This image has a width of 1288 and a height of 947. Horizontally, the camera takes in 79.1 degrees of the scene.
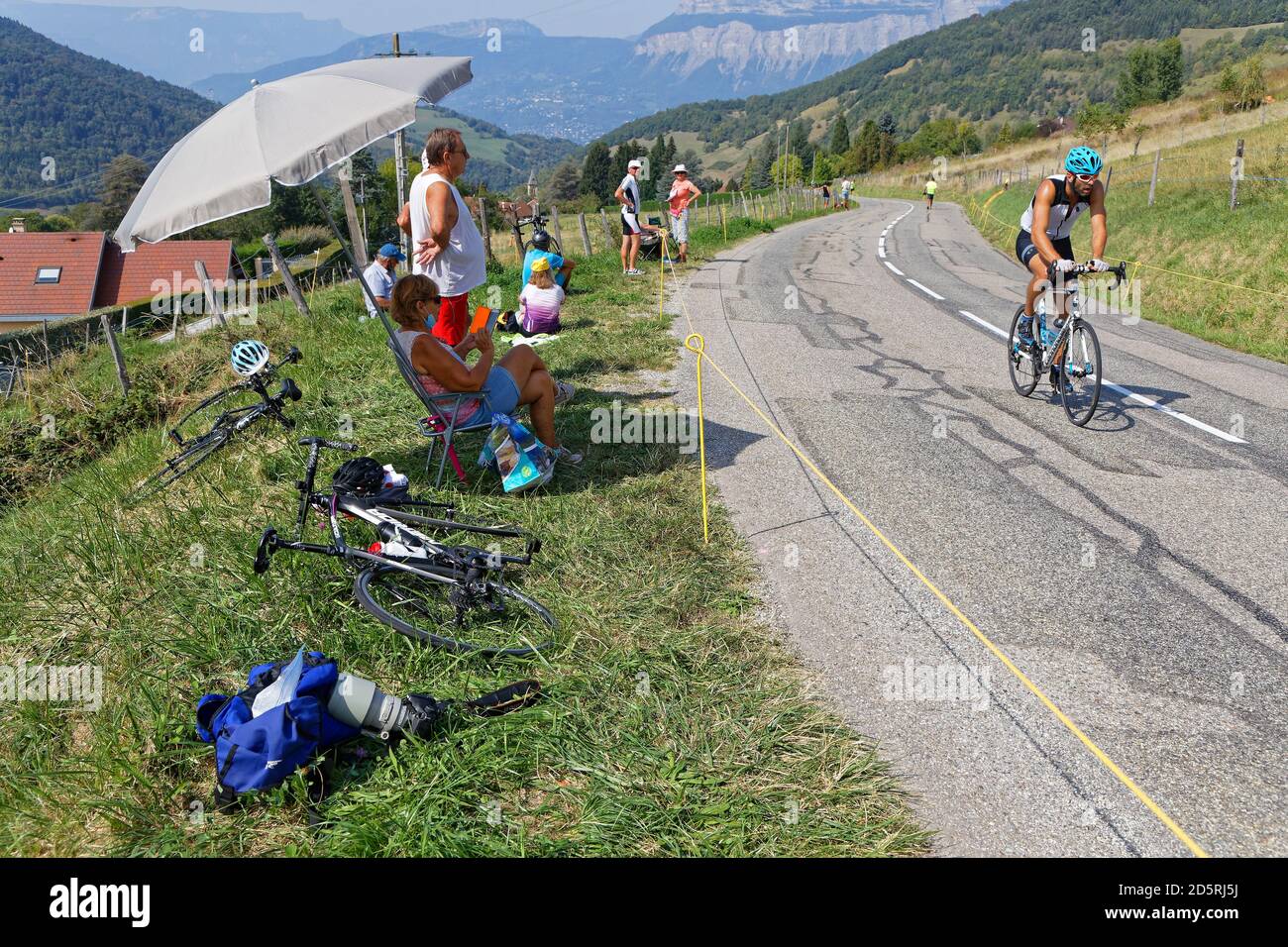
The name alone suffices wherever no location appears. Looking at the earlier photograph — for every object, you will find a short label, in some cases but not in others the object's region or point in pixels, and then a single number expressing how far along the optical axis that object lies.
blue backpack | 2.79
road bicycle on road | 6.72
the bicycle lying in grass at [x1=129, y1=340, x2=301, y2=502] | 5.70
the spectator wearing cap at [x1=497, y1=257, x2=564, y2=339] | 8.30
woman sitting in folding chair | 5.09
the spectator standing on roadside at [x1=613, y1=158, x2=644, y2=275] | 13.83
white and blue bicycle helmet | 5.68
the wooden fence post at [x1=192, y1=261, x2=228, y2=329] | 13.98
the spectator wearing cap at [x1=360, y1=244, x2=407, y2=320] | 9.50
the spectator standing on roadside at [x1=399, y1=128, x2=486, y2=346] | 5.42
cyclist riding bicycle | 6.66
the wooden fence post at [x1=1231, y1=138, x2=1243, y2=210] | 14.85
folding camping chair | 5.34
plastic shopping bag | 5.28
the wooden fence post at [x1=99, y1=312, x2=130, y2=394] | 11.24
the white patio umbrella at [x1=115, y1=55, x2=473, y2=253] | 4.28
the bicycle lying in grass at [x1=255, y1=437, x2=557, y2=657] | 3.80
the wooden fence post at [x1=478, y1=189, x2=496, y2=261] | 15.00
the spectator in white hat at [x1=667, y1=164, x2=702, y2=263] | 16.03
